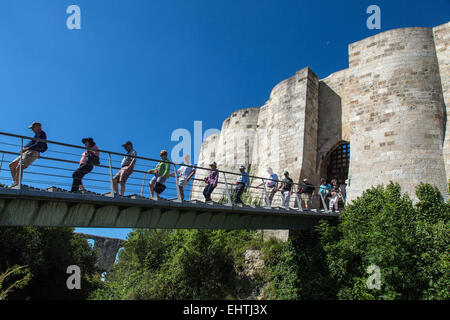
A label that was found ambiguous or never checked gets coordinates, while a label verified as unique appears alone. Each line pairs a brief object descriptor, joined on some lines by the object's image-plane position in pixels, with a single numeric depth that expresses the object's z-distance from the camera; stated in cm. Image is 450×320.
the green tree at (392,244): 883
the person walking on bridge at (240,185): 930
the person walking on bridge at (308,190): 1128
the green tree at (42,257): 1704
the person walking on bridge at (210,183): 862
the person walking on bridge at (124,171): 734
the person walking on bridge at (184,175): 820
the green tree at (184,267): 1238
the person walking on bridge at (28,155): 612
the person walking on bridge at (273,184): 1104
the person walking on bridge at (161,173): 768
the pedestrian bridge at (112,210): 600
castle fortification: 1168
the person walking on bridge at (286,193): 1055
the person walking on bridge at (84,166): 653
